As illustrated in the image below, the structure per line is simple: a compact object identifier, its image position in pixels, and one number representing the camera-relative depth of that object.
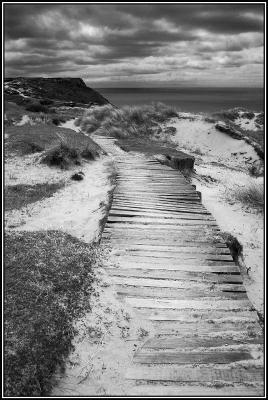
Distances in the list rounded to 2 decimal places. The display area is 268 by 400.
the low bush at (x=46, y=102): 28.03
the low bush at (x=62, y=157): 11.84
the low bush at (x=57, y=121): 20.67
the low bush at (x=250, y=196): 10.39
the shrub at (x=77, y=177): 10.89
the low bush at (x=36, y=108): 24.75
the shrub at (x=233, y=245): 6.75
